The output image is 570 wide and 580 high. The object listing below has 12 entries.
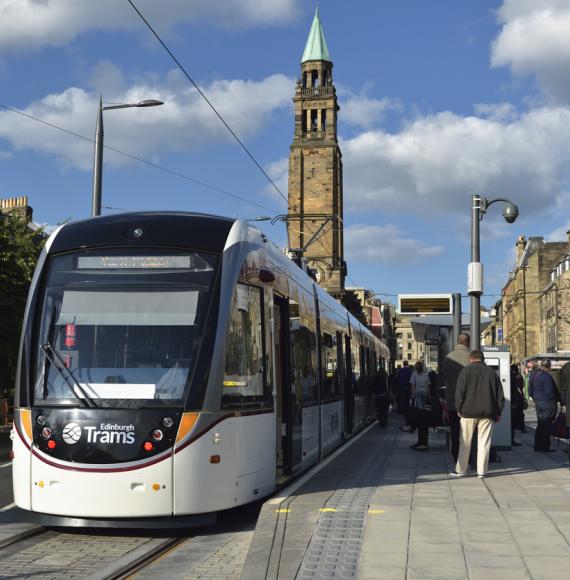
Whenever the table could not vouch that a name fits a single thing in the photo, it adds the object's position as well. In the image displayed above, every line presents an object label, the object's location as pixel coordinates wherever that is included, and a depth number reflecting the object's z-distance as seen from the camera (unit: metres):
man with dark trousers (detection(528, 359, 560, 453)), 16.81
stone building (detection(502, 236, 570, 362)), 85.12
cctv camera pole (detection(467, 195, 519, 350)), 16.70
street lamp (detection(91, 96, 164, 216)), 19.09
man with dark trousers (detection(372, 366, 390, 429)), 26.25
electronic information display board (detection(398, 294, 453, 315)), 21.97
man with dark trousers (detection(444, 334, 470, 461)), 14.08
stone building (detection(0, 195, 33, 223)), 38.91
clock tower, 89.62
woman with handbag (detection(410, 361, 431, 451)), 17.11
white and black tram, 8.58
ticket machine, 16.44
